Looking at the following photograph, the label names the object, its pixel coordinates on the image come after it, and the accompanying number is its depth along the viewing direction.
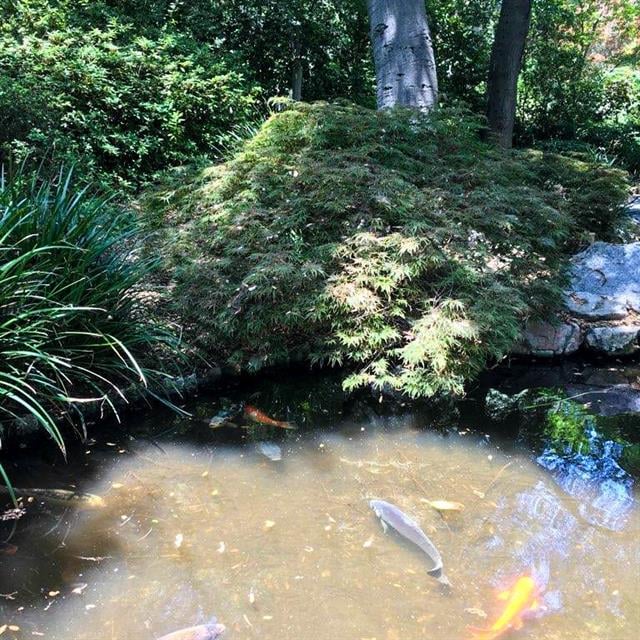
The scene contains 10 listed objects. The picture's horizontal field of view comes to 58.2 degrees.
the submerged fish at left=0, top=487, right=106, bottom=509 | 2.44
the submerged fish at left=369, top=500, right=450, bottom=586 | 2.08
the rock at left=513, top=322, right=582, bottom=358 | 4.13
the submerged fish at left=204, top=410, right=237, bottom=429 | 3.14
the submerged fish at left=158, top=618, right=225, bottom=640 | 1.77
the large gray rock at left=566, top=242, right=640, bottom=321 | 4.35
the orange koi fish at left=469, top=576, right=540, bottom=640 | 1.83
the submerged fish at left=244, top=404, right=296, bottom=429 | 3.18
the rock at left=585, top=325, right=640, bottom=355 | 4.21
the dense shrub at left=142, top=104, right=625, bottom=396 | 3.32
